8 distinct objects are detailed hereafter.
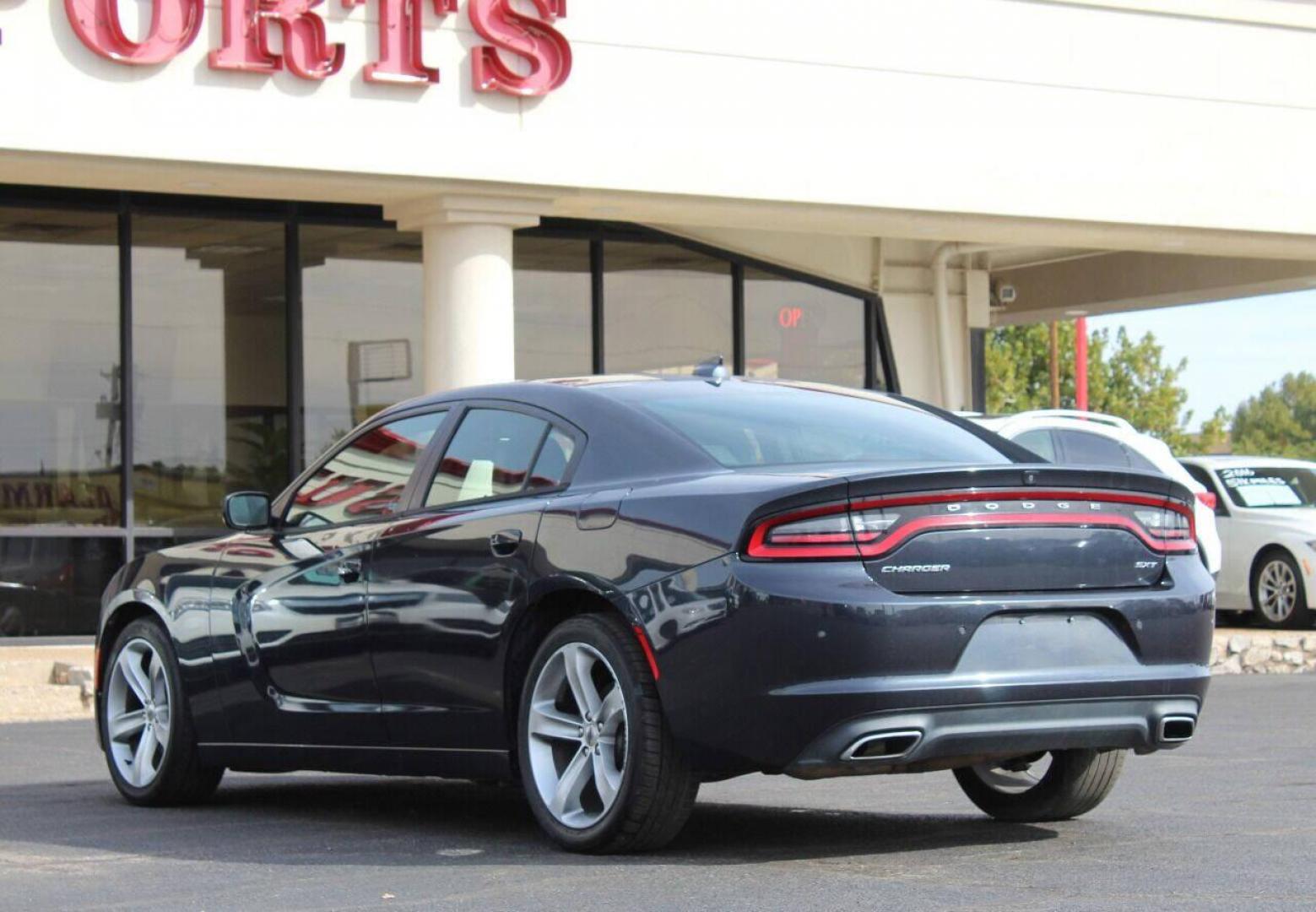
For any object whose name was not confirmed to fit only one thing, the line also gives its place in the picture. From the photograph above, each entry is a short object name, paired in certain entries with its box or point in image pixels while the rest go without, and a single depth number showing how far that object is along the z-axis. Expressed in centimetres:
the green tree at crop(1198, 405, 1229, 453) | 9425
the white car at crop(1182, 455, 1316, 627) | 1917
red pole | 4769
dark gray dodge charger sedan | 585
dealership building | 1532
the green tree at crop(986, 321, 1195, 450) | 7794
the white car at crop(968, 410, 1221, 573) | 1623
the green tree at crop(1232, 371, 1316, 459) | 13288
